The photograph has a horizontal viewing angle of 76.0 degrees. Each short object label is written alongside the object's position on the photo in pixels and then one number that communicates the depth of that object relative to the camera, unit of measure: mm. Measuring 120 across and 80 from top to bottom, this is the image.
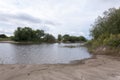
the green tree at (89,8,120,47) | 11462
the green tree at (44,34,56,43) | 58193
